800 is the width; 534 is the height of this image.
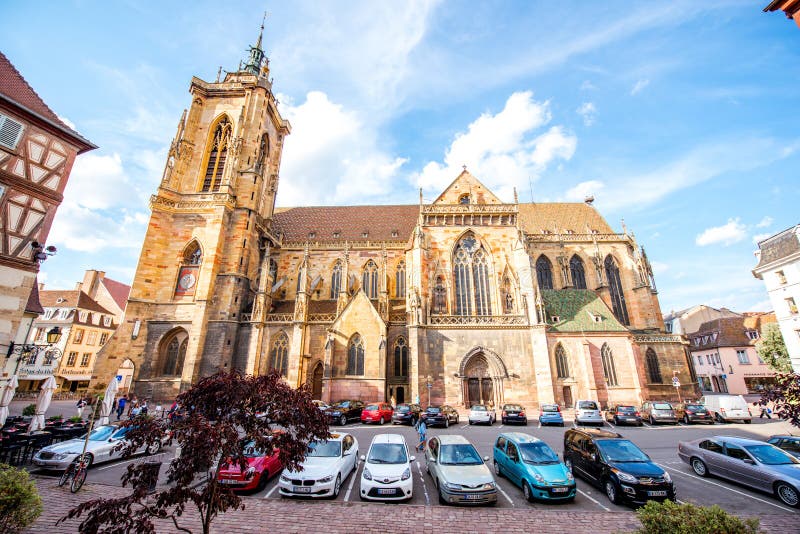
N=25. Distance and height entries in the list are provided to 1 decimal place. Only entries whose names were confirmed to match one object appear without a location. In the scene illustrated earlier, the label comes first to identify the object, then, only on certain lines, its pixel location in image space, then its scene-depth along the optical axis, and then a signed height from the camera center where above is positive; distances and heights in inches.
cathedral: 946.1 +229.4
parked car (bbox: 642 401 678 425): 791.1 -70.3
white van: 816.3 -62.8
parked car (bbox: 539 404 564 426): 757.9 -73.3
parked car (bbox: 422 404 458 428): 730.8 -74.3
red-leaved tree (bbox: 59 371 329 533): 185.9 -30.6
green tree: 1023.6 +97.8
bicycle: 346.3 -93.0
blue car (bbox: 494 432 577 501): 324.8 -85.2
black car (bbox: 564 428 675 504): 317.1 -83.4
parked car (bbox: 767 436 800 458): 410.9 -72.5
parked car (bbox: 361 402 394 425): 778.2 -71.8
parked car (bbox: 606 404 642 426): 771.4 -73.4
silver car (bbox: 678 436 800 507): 331.9 -84.2
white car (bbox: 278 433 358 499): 331.0 -88.3
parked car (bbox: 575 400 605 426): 743.7 -72.3
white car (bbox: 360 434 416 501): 327.0 -86.3
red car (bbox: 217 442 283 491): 342.0 -92.6
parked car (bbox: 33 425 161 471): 397.7 -82.2
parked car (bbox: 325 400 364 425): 752.3 -66.3
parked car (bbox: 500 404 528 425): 756.6 -71.6
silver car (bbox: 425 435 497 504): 318.0 -86.9
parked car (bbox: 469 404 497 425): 771.3 -74.2
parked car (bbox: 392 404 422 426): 757.9 -73.1
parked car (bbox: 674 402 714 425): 807.7 -73.0
